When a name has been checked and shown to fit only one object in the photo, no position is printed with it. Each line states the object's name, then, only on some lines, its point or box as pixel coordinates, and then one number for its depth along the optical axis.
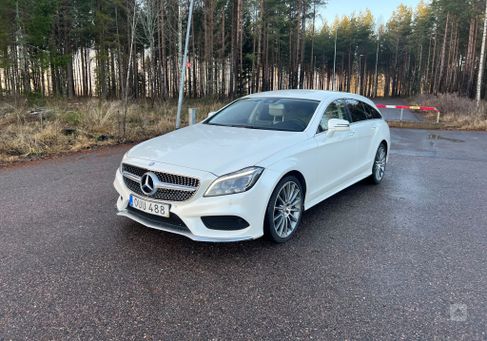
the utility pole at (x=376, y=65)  63.00
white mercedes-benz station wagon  3.32
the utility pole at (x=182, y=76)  12.27
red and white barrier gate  16.68
